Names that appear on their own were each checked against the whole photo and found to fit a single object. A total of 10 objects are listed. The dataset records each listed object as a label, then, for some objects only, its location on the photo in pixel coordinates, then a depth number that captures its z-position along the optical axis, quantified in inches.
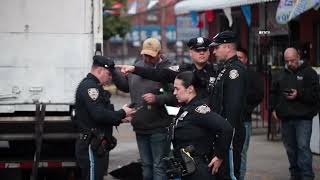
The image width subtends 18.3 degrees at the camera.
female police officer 310.9
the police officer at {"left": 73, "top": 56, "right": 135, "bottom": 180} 379.4
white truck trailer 483.5
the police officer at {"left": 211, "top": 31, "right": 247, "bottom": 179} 362.5
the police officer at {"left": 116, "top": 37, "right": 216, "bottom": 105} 371.8
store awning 759.7
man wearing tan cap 440.6
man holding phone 504.0
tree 2106.7
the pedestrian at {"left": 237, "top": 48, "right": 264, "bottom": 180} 496.7
